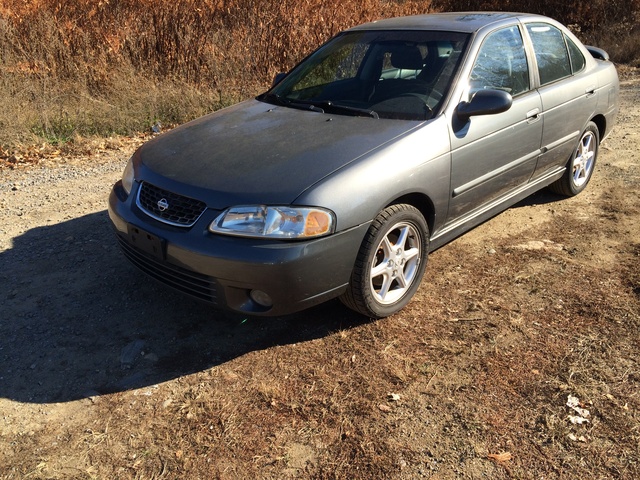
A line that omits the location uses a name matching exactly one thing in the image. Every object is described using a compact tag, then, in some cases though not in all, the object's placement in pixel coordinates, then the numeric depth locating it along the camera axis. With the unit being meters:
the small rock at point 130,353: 3.25
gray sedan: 3.04
